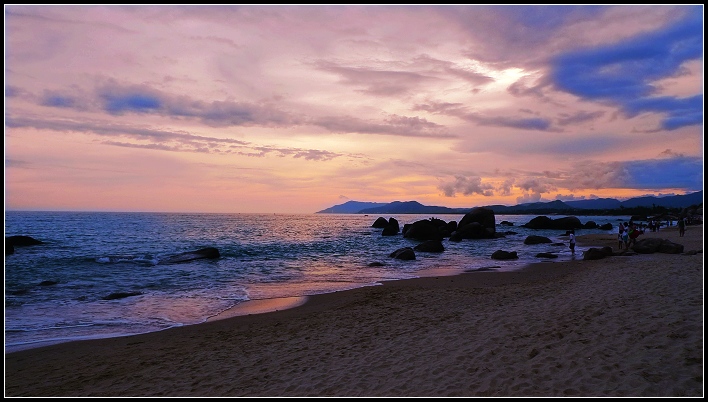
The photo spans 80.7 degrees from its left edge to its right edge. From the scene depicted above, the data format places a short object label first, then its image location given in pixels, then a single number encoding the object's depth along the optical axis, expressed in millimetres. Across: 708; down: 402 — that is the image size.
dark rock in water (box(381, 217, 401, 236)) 55438
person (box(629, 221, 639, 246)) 27200
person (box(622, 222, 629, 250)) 26938
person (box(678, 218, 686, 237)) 36688
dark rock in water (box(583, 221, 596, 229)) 67338
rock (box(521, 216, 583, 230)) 65875
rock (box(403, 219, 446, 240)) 46250
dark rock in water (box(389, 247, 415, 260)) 26902
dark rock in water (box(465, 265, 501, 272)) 21262
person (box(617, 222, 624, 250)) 28241
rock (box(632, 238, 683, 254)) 21461
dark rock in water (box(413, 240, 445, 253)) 32269
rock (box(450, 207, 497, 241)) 46438
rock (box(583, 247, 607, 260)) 23141
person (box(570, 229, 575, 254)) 28359
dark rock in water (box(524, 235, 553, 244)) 39062
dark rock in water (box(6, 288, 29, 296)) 15523
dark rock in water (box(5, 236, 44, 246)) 34147
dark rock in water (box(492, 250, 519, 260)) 26688
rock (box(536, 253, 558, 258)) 26938
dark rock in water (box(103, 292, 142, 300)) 14758
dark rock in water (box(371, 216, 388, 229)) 75738
